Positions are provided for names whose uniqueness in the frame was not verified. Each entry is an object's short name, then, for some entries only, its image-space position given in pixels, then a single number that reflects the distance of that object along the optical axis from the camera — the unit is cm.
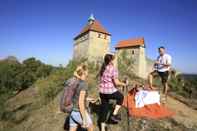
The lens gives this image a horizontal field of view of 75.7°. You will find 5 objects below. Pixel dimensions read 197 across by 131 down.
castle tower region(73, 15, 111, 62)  2468
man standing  399
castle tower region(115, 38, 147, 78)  2358
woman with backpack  223
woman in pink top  285
